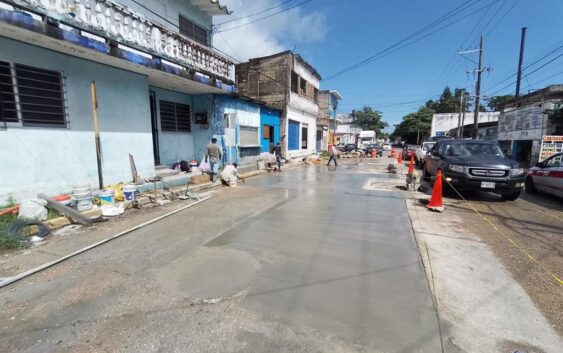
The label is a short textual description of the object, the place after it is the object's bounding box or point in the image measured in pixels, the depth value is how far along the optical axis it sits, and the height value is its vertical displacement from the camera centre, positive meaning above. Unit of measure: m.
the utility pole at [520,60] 22.81 +7.20
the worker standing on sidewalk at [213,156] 10.00 -0.47
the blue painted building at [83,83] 5.54 +1.60
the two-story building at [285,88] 19.11 +4.22
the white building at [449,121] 43.31 +3.86
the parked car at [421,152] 18.53 -0.65
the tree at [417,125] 56.94 +4.01
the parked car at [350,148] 33.12 -0.57
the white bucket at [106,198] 6.34 -1.28
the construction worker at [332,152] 19.09 -0.61
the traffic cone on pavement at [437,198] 6.53 -1.33
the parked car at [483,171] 7.13 -0.75
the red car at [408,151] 25.03 -0.73
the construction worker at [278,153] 15.24 -0.54
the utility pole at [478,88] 23.17 +5.13
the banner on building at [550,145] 13.62 -0.08
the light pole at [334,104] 33.00 +4.87
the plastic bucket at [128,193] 6.84 -1.27
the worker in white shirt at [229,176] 10.19 -1.23
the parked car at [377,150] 30.90 -0.77
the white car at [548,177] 7.59 -1.01
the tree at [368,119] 83.19 +7.58
